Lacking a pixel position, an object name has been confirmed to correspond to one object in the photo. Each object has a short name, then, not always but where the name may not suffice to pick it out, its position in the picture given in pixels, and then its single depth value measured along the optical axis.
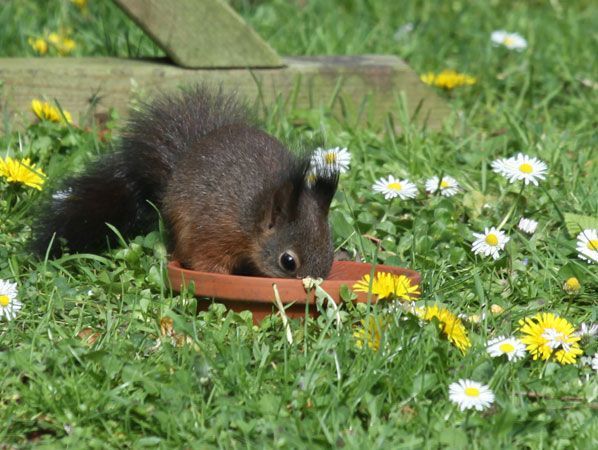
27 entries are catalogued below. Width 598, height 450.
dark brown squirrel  7.41
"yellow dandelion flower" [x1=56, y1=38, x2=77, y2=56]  11.05
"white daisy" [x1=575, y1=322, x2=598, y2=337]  6.71
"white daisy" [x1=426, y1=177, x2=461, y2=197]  8.70
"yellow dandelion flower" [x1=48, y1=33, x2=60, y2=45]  11.28
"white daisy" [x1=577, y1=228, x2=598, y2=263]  7.58
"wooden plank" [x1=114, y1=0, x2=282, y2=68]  9.77
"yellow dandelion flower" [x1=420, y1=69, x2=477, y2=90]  11.19
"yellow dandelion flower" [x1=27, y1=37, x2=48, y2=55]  11.09
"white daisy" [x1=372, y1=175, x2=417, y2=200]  8.34
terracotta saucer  6.80
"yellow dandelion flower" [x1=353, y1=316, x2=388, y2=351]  6.29
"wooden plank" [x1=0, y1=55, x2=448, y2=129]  9.84
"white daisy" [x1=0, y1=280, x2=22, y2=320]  6.75
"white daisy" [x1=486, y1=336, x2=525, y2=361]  6.28
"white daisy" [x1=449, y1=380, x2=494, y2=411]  5.77
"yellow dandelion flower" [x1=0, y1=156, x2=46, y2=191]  8.21
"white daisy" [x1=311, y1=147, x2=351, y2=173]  7.55
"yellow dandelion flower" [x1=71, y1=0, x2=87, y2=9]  12.59
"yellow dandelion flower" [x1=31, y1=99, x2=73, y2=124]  9.51
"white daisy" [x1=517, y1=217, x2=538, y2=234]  8.21
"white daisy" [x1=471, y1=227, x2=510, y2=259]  7.75
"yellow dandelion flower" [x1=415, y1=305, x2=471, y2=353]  6.41
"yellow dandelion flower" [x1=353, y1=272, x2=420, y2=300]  6.78
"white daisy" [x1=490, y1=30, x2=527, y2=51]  12.17
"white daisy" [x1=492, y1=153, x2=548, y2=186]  8.28
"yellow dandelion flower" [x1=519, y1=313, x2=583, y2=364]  6.43
